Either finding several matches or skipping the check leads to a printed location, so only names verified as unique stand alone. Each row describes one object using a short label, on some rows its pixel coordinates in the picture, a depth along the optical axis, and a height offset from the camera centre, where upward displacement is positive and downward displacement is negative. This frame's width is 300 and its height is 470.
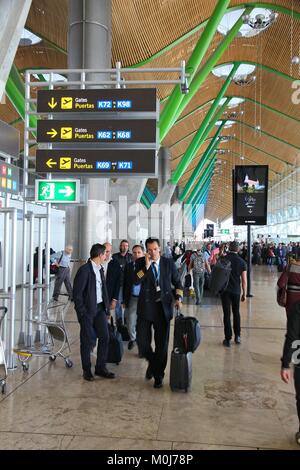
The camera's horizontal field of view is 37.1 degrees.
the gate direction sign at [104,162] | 6.68 +1.20
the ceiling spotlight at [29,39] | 16.79 +7.84
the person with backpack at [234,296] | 7.22 -0.87
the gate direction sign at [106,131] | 6.68 +1.66
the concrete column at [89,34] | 10.20 +4.82
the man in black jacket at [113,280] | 6.51 -0.56
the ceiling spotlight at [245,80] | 28.81 +10.65
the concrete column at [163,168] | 35.50 +5.94
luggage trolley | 5.84 -1.44
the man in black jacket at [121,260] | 7.56 -0.31
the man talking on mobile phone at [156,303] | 5.07 -0.70
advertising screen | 12.85 +1.41
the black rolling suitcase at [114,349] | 6.01 -1.44
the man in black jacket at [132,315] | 6.97 -1.16
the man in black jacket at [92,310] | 5.37 -0.83
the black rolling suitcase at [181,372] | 4.94 -1.45
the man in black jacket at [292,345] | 3.66 -0.84
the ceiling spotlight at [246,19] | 18.55 +9.37
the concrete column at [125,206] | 21.34 +1.75
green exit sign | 6.59 +0.74
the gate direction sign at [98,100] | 6.65 +2.13
